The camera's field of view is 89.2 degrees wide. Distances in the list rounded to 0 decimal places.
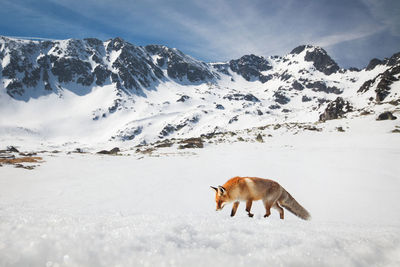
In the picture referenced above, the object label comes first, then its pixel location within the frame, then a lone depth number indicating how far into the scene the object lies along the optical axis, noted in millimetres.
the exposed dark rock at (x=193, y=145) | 31266
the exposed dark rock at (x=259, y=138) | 32173
